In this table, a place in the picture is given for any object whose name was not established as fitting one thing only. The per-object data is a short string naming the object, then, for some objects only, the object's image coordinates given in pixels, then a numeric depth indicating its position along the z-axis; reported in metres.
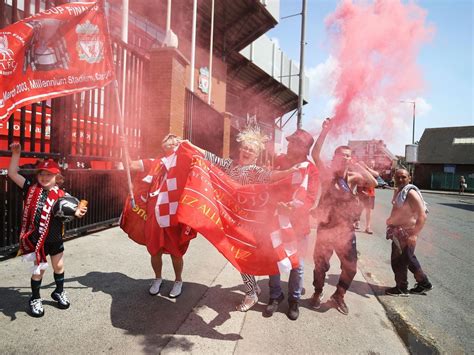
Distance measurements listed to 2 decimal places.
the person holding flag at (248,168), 3.17
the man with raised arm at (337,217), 3.45
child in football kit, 2.74
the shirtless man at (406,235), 4.13
